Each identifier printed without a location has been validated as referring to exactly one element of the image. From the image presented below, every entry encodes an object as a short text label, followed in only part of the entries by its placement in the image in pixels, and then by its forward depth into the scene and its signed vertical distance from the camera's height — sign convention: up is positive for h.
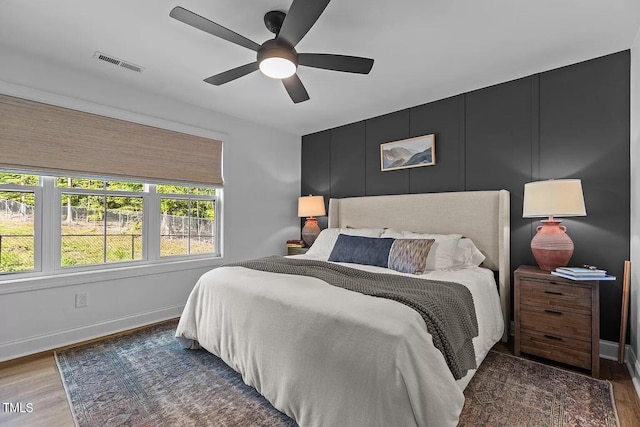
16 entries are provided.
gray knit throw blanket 1.57 -0.50
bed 1.33 -0.70
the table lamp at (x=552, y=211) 2.36 +0.02
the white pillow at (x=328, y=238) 3.58 -0.31
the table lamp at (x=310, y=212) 4.40 +0.02
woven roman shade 2.58 +0.66
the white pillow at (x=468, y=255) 2.87 -0.39
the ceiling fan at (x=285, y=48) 1.68 +1.07
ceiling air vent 2.60 +1.33
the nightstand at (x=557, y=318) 2.21 -0.80
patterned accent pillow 2.61 -0.37
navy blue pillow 2.88 -0.37
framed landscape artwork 3.60 +0.74
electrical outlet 2.89 -0.83
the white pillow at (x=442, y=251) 2.72 -0.34
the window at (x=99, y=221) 2.95 -0.09
